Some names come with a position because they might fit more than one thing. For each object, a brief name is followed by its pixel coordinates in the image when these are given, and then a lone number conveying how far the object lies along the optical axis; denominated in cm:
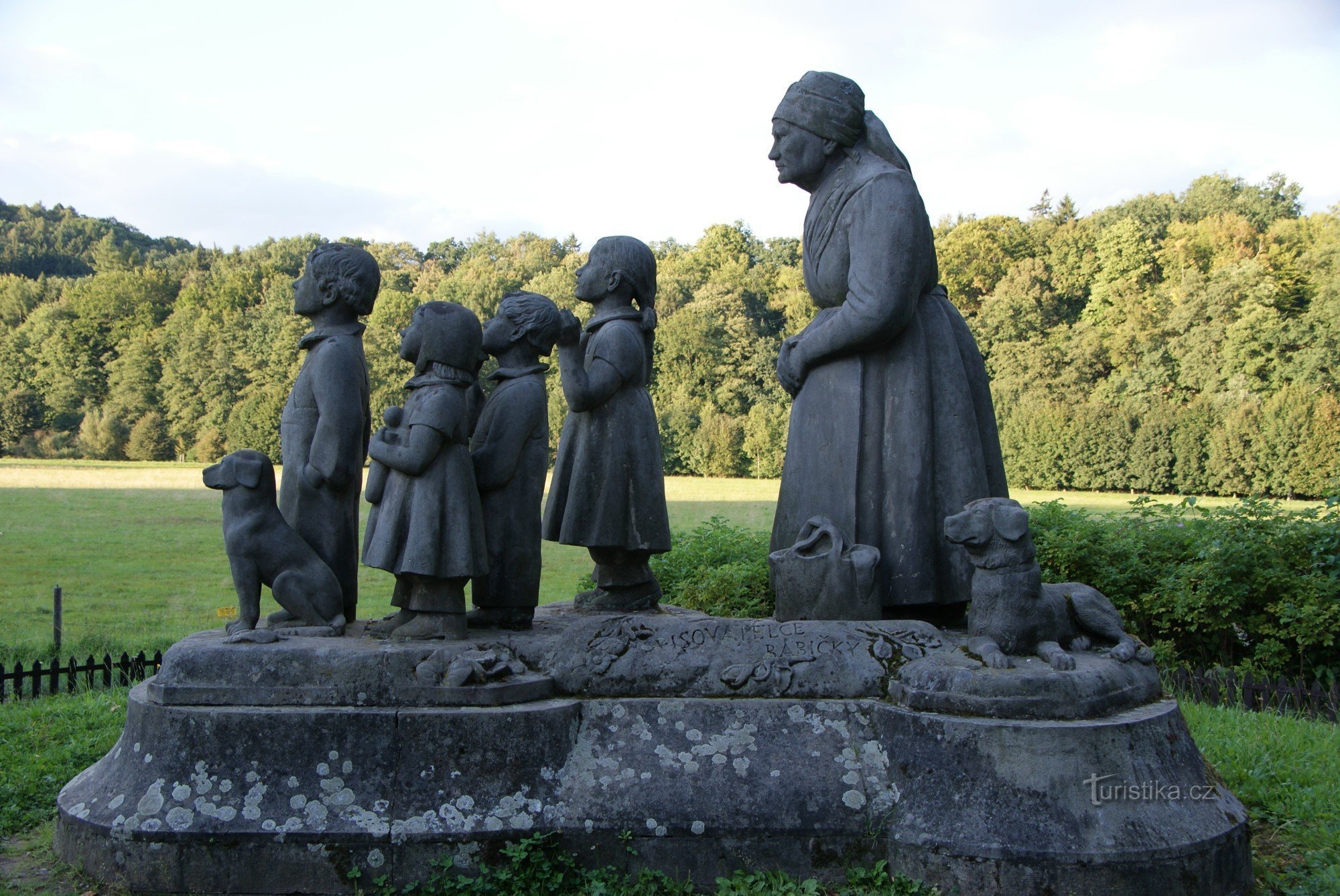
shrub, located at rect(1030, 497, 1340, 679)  830
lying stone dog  418
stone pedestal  365
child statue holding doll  430
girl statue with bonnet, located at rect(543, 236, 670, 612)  500
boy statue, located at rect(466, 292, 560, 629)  470
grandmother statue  473
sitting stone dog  448
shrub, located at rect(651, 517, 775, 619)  913
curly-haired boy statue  470
